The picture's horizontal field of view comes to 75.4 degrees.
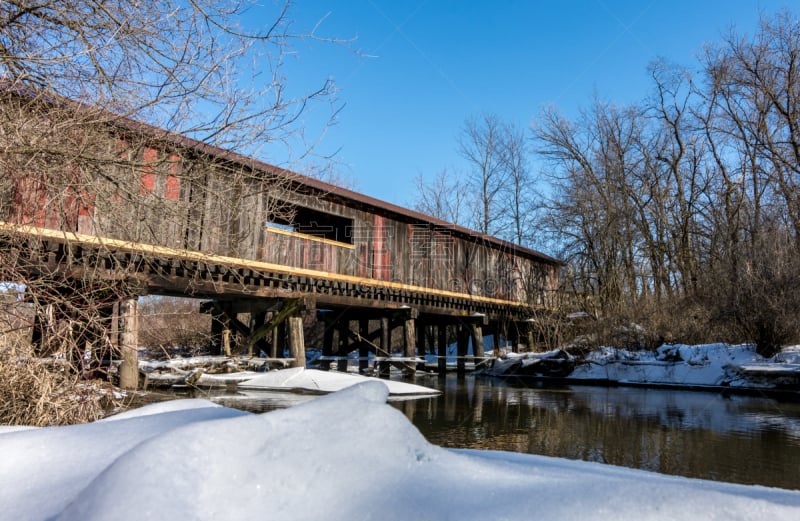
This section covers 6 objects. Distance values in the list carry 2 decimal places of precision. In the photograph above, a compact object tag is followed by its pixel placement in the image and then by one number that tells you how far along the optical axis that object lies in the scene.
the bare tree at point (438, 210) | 32.10
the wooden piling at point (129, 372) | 8.49
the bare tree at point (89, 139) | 3.24
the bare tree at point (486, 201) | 31.20
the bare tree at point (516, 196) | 31.11
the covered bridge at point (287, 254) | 3.61
